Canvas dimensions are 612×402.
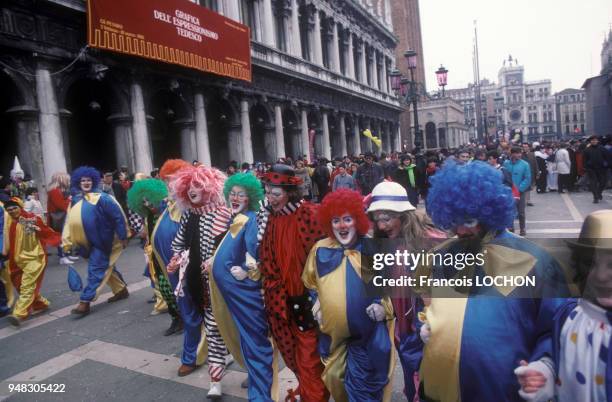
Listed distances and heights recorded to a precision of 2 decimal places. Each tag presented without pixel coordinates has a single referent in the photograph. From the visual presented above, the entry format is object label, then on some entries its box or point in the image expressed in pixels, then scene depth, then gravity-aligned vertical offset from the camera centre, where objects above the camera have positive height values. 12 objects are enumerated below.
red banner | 11.37 +4.57
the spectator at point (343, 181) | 11.03 -0.26
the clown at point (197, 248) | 3.64 -0.57
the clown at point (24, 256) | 5.55 -0.80
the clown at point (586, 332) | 1.51 -0.65
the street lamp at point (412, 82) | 16.47 +3.62
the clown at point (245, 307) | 3.20 -0.97
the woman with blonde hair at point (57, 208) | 8.95 -0.31
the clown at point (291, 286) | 3.02 -0.78
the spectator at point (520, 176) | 8.26 -0.39
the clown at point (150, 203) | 4.97 -0.21
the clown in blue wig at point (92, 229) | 5.79 -0.53
